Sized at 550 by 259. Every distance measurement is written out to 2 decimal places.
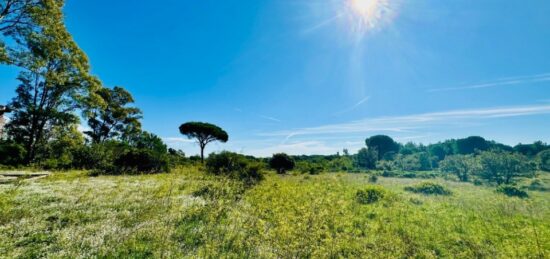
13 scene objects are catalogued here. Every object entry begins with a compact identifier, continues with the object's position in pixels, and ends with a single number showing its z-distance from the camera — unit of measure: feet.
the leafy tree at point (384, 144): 273.13
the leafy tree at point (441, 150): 231.71
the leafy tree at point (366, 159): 166.30
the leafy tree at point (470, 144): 229.45
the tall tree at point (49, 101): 50.49
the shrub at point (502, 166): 75.46
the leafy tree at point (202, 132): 104.01
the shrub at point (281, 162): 89.29
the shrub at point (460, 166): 90.43
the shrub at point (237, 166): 42.50
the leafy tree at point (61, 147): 54.49
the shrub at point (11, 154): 49.34
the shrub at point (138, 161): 56.39
